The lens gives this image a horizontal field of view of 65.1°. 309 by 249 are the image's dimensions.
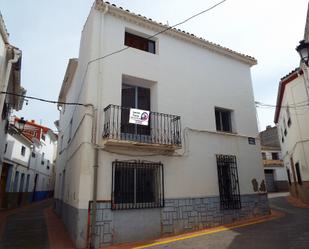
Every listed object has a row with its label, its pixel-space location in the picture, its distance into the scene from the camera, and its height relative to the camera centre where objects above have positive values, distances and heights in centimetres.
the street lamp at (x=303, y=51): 599 +329
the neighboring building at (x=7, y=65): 801 +473
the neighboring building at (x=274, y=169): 2712 +215
